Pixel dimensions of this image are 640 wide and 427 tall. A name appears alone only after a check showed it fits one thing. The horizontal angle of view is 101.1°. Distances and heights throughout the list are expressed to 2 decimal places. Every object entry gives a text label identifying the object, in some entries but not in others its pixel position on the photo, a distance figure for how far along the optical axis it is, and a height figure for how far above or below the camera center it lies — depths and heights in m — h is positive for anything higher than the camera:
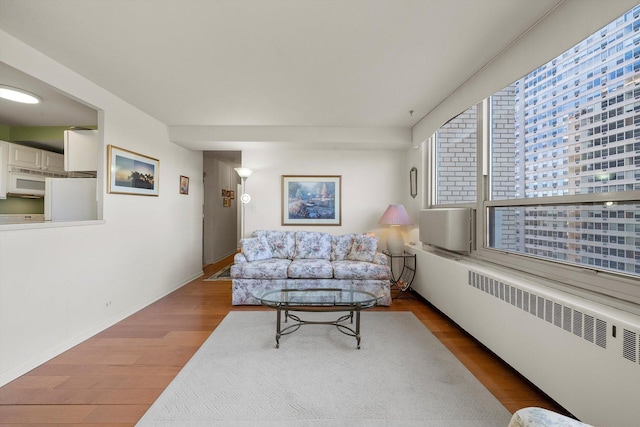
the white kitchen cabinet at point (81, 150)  2.97 +0.72
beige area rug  1.55 -1.20
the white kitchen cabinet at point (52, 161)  4.04 +0.82
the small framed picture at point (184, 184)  4.37 +0.50
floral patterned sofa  3.46 -0.69
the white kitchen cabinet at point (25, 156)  3.64 +0.81
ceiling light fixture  2.48 +1.16
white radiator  1.23 -0.75
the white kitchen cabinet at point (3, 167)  3.53 +0.62
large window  1.43 +0.39
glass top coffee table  2.40 -0.84
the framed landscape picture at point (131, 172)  2.92 +0.50
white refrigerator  2.80 +0.16
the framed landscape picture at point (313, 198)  4.53 +0.27
